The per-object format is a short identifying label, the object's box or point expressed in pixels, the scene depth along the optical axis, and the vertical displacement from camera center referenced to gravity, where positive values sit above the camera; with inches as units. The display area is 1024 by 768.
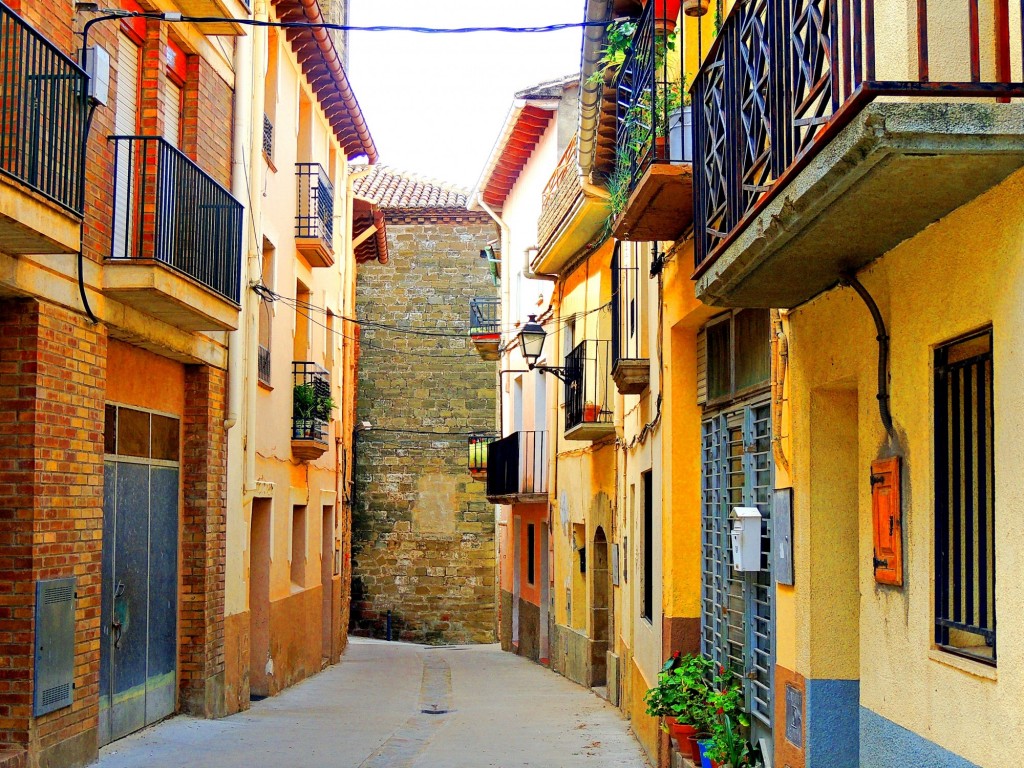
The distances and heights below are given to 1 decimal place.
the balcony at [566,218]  626.2 +130.9
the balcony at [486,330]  1026.1 +125.7
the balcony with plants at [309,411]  719.7 +38.9
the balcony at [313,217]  726.5 +150.0
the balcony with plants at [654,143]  338.6 +95.8
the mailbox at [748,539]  316.8 -14.8
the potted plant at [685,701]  352.5 -62.1
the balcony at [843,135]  153.6 +44.9
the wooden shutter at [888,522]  212.7 -7.4
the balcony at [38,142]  296.8 +83.8
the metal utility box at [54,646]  344.5 -45.8
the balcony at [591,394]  625.3 +43.0
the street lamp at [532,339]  687.7 +74.8
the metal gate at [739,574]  323.0 -24.4
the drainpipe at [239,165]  523.5 +129.9
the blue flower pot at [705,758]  337.1 -73.1
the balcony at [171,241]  392.2 +79.3
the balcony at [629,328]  475.5 +60.8
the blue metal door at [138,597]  419.8 -40.8
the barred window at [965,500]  184.9 -3.2
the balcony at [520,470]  890.1 +6.6
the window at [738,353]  331.3 +34.7
